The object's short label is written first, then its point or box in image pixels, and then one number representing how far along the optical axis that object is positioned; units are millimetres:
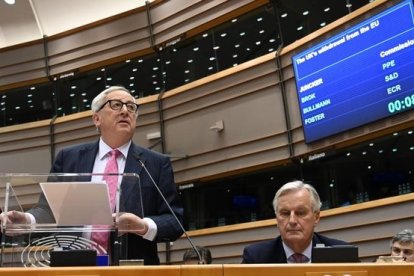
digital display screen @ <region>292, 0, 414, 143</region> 9216
